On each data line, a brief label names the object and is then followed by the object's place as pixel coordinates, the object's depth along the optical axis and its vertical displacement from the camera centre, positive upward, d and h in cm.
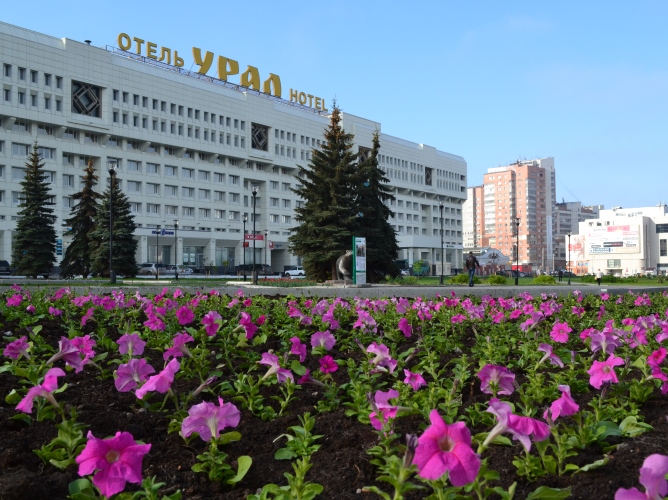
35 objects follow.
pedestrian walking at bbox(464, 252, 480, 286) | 2881 +36
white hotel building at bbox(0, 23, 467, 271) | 5866 +1459
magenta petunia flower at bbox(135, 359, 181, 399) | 267 -46
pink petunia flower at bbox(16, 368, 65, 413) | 271 -52
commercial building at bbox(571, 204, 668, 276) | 14350 +623
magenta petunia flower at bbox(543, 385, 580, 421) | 246 -53
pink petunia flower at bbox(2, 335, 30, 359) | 391 -48
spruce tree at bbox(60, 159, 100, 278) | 4822 +323
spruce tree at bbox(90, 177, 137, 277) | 4566 +240
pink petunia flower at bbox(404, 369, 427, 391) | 328 -57
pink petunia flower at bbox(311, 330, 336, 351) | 455 -50
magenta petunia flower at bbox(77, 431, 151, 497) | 181 -55
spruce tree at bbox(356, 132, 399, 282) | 3547 +297
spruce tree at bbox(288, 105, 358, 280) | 3384 +347
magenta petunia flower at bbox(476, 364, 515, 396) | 301 -52
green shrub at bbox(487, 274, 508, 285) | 3312 -44
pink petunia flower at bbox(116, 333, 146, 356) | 384 -44
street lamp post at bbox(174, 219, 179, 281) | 6656 +282
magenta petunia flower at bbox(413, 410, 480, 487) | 157 -46
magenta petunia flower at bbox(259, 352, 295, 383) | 327 -50
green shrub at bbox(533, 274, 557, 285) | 3522 -51
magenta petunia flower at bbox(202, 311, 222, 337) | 470 -39
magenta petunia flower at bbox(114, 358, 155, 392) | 306 -50
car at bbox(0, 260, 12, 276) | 5345 +36
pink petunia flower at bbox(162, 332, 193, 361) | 359 -44
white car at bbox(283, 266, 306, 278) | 6929 +4
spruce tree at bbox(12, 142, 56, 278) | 4597 +299
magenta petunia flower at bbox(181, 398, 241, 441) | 240 -56
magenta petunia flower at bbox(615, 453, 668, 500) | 146 -49
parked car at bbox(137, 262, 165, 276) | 6066 +37
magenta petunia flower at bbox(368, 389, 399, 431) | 245 -54
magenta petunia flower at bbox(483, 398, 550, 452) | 200 -49
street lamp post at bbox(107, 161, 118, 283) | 3119 +469
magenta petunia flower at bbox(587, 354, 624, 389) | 315 -51
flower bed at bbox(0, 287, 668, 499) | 203 -71
